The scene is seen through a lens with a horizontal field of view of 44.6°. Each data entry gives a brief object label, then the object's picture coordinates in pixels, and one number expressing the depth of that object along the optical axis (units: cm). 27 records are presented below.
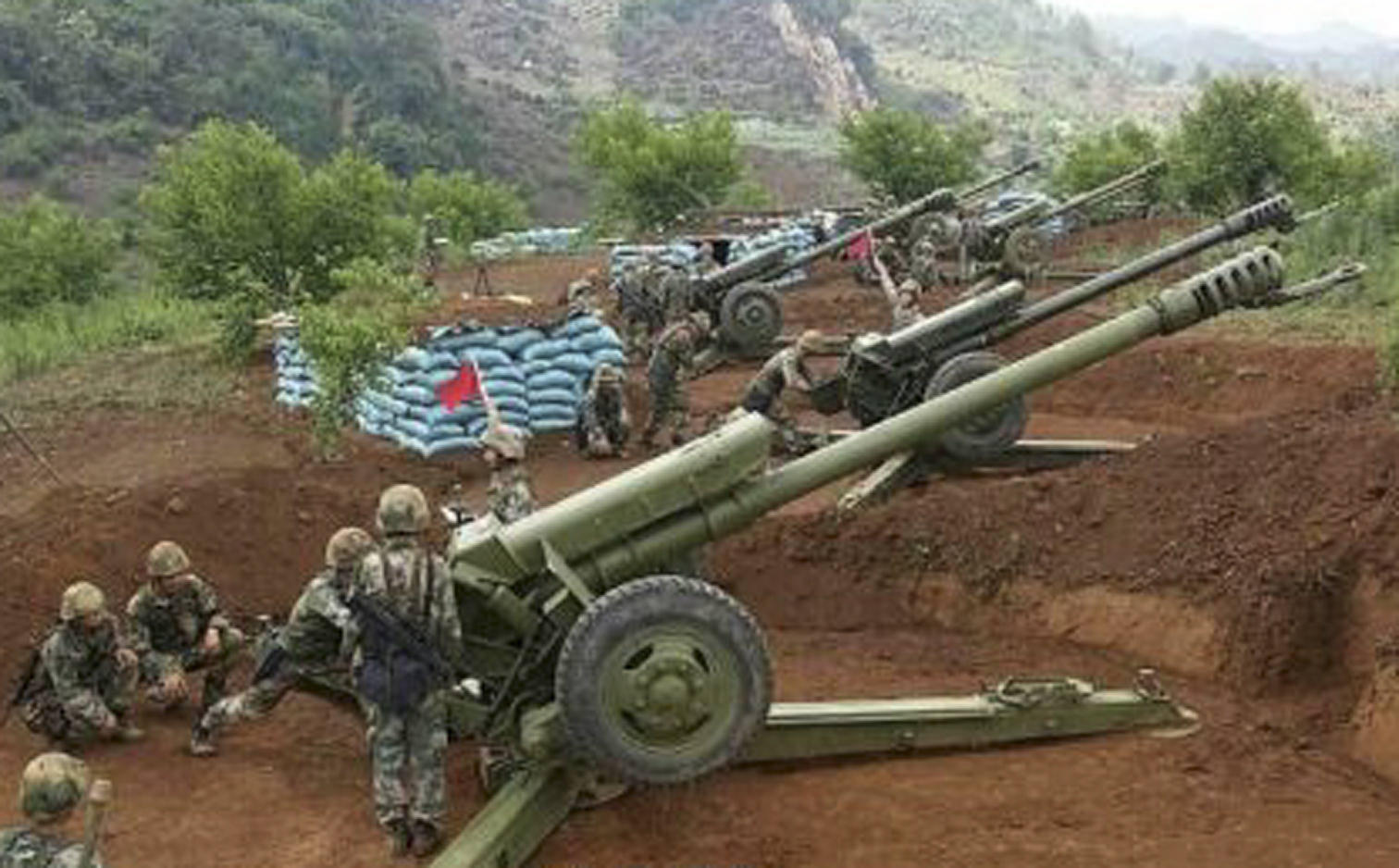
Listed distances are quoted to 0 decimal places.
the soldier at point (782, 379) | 1222
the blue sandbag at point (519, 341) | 1424
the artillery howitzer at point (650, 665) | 598
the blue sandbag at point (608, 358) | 1472
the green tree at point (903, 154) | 4078
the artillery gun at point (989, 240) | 2389
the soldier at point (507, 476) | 968
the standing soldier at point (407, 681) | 610
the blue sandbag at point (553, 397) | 1472
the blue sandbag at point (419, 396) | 1404
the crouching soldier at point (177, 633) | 796
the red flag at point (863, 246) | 2067
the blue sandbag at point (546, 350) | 1445
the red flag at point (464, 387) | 1077
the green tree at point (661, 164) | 3978
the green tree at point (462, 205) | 4381
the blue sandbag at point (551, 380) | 1465
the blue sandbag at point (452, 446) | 1402
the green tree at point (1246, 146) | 3108
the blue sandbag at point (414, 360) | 1388
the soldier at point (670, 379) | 1445
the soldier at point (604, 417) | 1431
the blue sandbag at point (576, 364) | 1462
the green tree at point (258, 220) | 2141
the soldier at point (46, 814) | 467
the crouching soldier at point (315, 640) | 701
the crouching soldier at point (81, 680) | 749
